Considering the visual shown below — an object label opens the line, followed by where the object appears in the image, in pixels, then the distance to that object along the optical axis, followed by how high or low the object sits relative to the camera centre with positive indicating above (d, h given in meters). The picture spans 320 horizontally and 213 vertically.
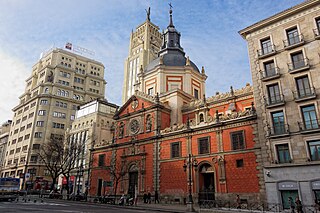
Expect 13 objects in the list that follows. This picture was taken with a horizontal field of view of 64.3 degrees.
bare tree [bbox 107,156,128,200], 36.53 +3.05
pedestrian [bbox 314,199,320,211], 19.74 -1.10
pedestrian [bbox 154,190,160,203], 31.92 -0.96
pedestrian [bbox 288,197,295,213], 21.12 -1.20
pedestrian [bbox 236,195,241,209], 24.50 -1.18
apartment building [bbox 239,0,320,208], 22.56 +8.44
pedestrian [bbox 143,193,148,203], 31.77 -0.96
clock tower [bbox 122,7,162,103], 76.62 +42.12
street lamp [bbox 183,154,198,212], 30.50 +2.87
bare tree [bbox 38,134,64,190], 43.12 +6.38
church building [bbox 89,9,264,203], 27.34 +5.95
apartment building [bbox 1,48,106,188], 68.19 +24.55
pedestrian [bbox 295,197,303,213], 20.45 -1.27
